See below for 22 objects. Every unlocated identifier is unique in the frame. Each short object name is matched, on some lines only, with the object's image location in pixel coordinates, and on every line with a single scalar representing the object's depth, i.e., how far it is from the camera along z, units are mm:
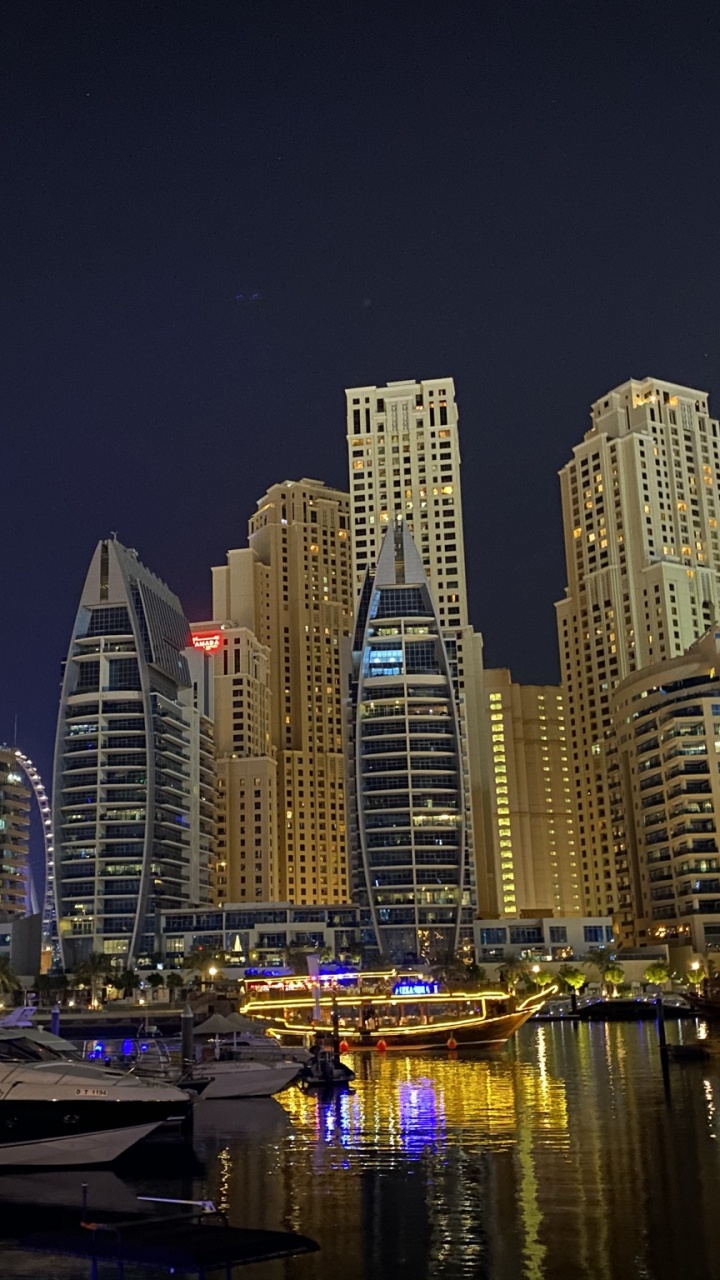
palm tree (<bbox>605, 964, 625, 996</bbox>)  175125
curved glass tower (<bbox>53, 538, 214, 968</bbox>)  197000
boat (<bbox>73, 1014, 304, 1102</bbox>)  59812
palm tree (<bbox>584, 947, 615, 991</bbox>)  178250
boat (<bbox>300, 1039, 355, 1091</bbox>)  69500
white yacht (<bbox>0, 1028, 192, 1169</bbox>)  38000
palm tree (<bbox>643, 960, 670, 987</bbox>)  174750
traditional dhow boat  100125
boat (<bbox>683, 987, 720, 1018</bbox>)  127300
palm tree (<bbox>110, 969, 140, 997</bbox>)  166750
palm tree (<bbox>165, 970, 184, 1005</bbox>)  169000
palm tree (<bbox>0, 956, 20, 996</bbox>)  153000
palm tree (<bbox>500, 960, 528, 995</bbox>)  177050
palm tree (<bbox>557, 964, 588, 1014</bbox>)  177100
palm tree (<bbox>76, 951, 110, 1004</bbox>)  170250
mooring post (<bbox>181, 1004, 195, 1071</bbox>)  64875
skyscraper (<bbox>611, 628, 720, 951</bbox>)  187125
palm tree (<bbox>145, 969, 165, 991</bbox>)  171875
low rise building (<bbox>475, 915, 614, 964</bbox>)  194125
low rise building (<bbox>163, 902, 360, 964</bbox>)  195500
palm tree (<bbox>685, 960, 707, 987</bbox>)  174000
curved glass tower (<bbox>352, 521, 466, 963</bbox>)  189625
